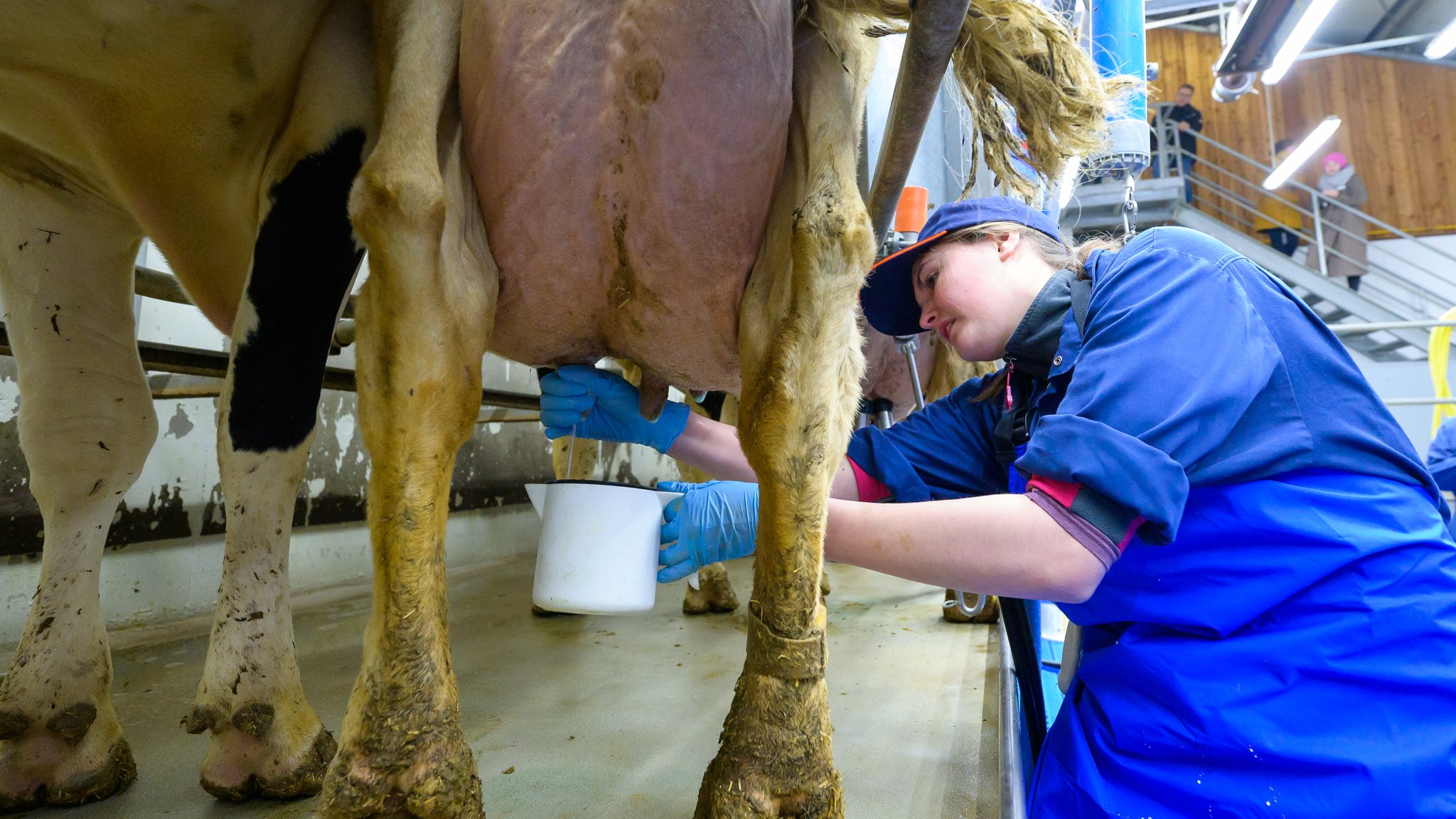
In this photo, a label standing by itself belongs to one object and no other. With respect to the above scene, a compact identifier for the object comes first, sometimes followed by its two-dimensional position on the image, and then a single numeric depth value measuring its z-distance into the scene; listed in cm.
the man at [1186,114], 1208
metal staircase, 1024
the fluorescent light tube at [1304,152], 1031
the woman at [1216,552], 107
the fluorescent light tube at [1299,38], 535
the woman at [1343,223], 1142
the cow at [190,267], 131
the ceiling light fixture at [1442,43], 736
